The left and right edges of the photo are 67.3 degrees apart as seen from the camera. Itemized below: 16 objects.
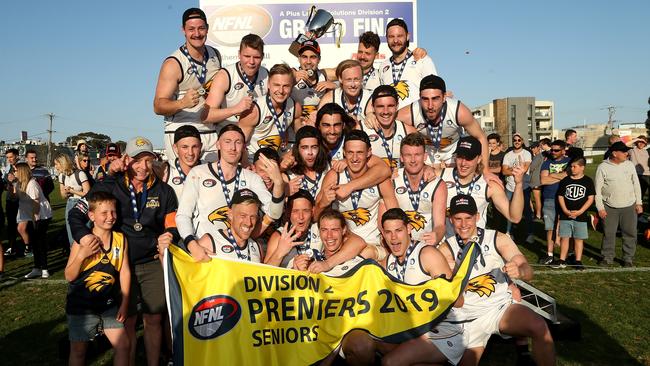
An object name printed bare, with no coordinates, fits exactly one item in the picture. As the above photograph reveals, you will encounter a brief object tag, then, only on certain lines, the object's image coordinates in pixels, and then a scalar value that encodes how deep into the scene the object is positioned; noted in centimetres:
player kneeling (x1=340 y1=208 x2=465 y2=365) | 455
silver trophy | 1007
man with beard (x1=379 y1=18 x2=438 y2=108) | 730
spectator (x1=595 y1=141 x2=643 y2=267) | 970
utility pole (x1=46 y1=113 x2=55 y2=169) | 7769
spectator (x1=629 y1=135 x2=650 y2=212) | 1336
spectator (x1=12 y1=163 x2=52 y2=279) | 998
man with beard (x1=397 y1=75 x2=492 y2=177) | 609
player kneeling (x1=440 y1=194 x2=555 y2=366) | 459
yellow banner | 441
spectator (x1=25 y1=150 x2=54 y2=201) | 1202
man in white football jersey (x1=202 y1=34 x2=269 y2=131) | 605
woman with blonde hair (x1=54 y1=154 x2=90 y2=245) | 1134
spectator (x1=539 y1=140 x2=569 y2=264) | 1162
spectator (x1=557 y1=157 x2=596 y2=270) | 966
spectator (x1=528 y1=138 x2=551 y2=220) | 1345
